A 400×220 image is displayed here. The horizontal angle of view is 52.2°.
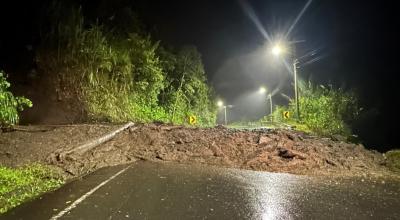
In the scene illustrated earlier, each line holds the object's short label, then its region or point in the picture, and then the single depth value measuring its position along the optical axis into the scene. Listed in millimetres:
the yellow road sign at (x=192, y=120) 34675
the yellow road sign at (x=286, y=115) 35825
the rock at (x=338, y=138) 18244
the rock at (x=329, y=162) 12334
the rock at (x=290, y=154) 12775
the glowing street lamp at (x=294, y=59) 32781
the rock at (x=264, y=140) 14614
